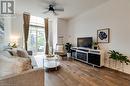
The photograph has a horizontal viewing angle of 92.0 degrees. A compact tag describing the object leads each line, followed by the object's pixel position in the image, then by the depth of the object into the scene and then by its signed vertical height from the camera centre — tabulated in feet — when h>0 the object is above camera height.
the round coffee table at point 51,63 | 8.09 -2.84
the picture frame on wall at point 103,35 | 8.78 +1.06
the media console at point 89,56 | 8.62 -2.05
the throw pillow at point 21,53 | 6.66 -1.14
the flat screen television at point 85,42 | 10.59 +0.10
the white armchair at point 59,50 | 13.83 -1.68
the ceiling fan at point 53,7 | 9.02 +5.59
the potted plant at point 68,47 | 13.79 -0.99
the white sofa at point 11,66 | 3.64 -1.57
